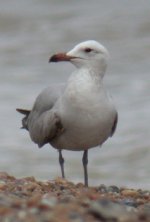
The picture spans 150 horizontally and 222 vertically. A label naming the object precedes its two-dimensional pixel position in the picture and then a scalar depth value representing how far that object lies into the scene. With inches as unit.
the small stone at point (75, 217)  383.9
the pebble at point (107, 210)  390.9
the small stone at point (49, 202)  413.4
